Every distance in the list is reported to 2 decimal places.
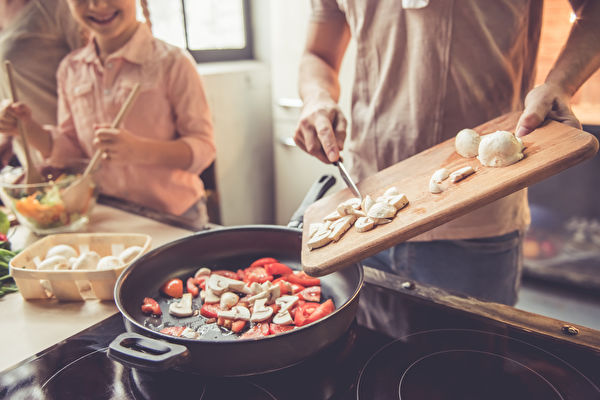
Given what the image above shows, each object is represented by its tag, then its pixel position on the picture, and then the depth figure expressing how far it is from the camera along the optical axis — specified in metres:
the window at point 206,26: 2.56
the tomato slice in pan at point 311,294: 0.76
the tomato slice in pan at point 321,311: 0.68
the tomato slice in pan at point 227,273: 0.84
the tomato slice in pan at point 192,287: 0.79
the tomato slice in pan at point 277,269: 0.84
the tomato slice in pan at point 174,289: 0.79
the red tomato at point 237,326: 0.68
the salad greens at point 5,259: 0.87
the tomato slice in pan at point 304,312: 0.68
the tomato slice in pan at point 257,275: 0.82
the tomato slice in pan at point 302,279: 0.81
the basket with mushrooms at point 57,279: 0.79
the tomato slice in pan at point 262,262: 0.88
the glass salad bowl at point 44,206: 1.10
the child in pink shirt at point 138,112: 1.33
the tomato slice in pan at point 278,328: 0.67
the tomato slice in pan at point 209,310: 0.72
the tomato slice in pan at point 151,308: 0.74
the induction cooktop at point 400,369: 0.57
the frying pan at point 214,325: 0.54
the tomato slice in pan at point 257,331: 0.66
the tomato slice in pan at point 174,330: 0.66
